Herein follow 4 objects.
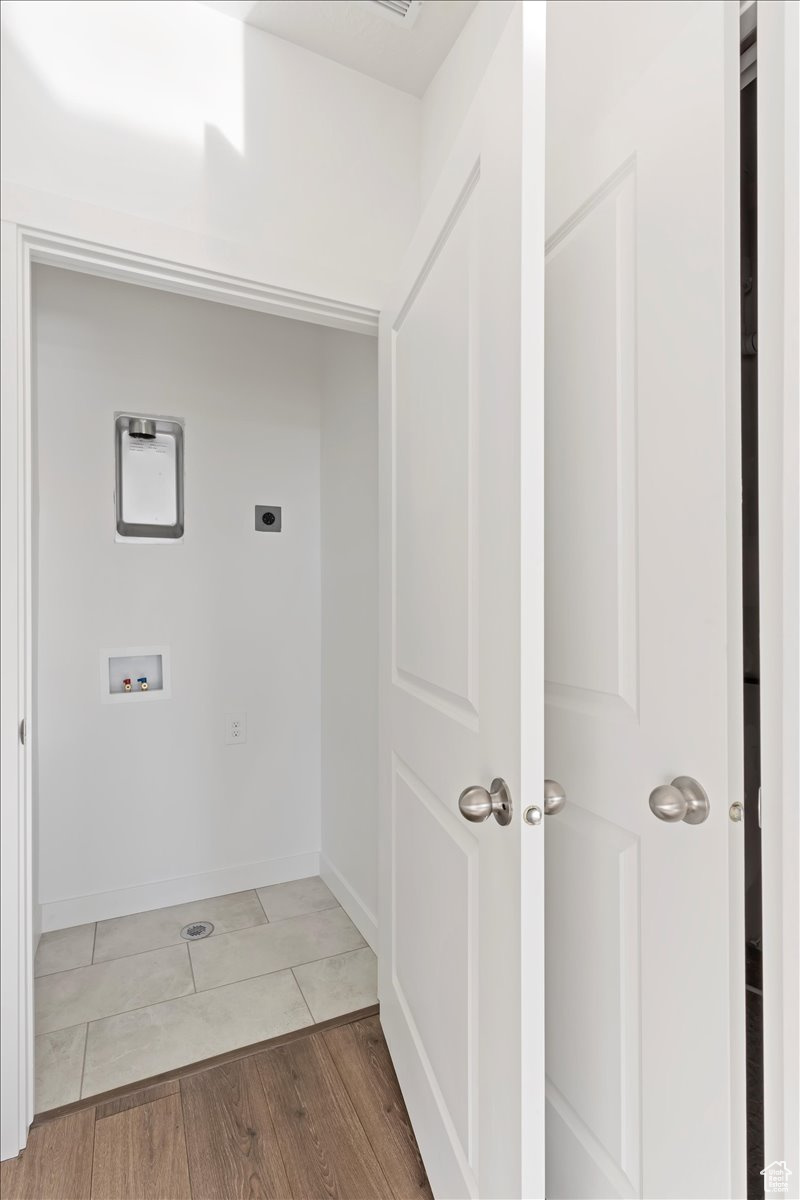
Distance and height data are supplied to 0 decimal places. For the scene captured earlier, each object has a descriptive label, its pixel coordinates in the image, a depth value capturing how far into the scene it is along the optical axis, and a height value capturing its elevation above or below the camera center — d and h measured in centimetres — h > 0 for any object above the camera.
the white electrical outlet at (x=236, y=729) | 241 -53
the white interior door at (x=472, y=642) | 76 -7
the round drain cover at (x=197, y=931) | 208 -118
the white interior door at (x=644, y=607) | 72 -2
